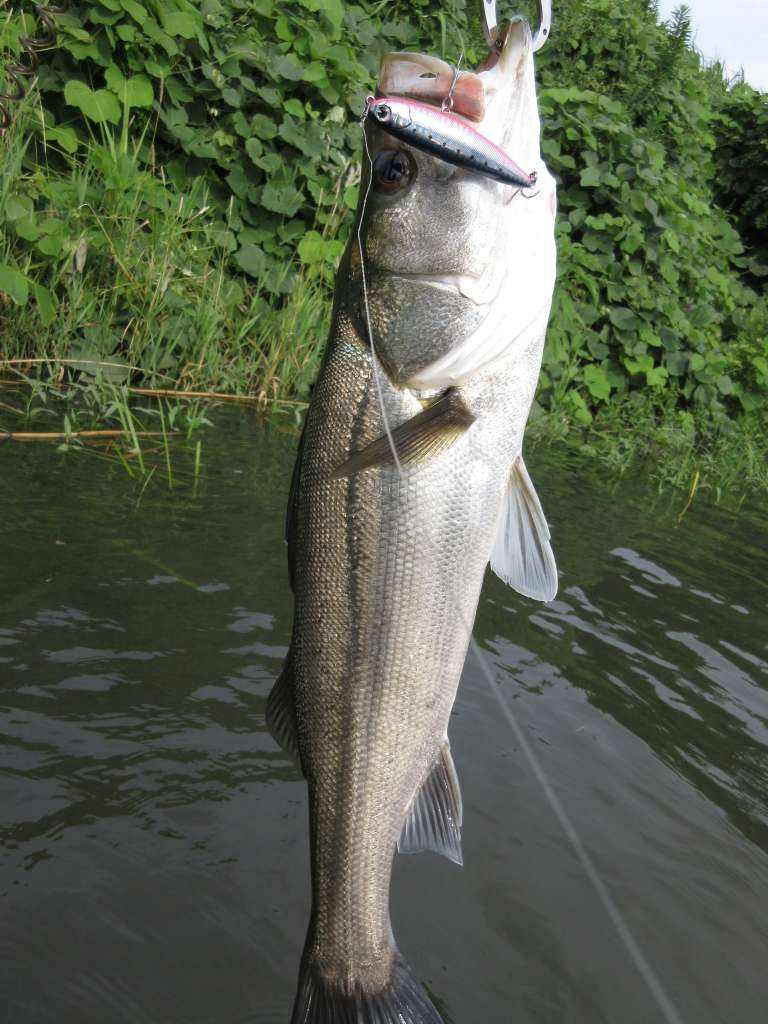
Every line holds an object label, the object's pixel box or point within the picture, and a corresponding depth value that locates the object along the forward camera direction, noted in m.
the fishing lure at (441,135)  0.56
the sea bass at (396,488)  0.60
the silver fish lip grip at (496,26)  0.60
